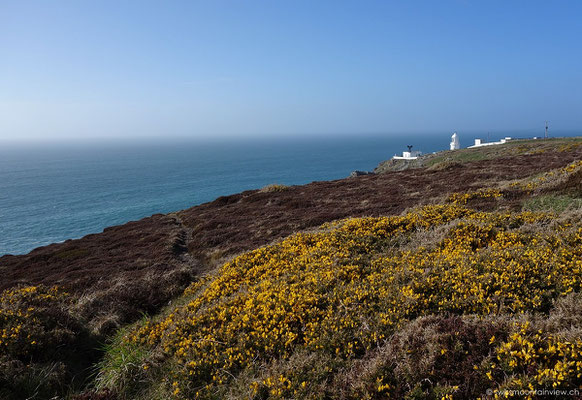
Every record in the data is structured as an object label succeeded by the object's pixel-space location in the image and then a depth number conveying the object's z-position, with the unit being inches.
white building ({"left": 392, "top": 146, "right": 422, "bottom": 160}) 4567.4
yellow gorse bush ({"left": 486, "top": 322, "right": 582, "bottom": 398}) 168.1
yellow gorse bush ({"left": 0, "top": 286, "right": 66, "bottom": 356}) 301.9
